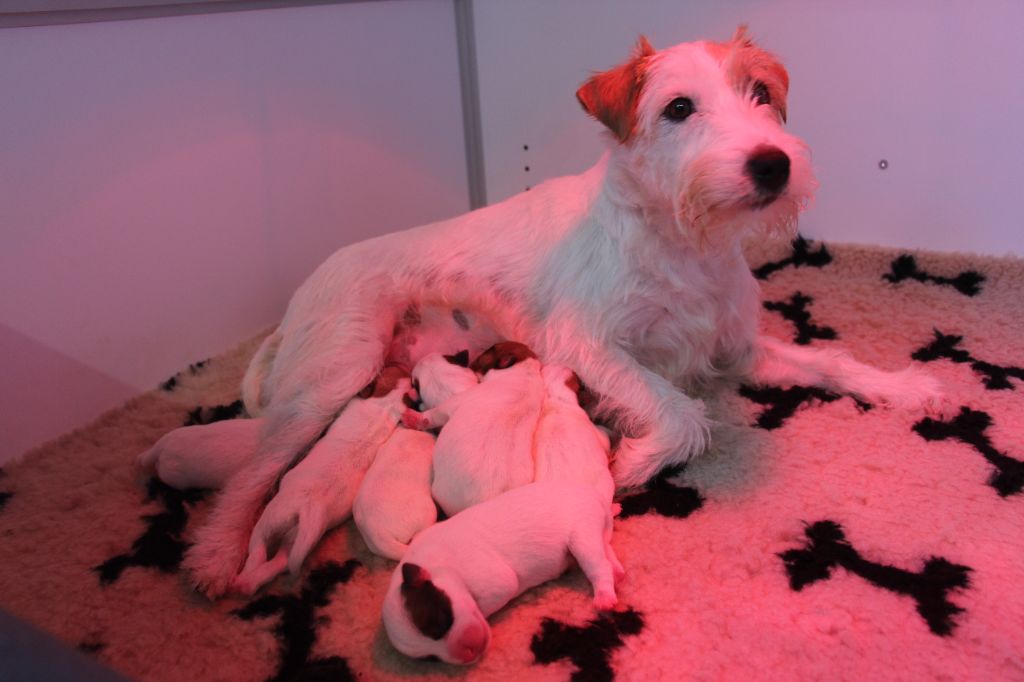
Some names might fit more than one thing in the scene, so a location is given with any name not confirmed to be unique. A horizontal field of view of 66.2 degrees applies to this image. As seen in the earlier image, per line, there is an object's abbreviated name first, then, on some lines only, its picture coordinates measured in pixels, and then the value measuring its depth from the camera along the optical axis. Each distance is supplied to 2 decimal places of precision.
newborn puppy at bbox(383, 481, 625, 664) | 0.46
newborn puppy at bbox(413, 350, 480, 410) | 0.66
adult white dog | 0.57
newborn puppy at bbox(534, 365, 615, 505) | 0.57
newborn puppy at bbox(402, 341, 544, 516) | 0.56
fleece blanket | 0.48
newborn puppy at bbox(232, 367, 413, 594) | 0.56
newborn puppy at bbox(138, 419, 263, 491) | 0.64
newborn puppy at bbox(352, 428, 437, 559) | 0.55
